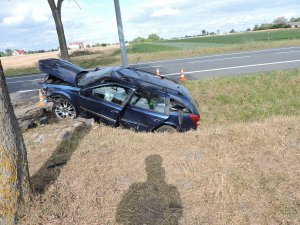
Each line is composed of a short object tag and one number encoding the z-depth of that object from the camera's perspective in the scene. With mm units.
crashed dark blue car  5738
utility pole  9896
